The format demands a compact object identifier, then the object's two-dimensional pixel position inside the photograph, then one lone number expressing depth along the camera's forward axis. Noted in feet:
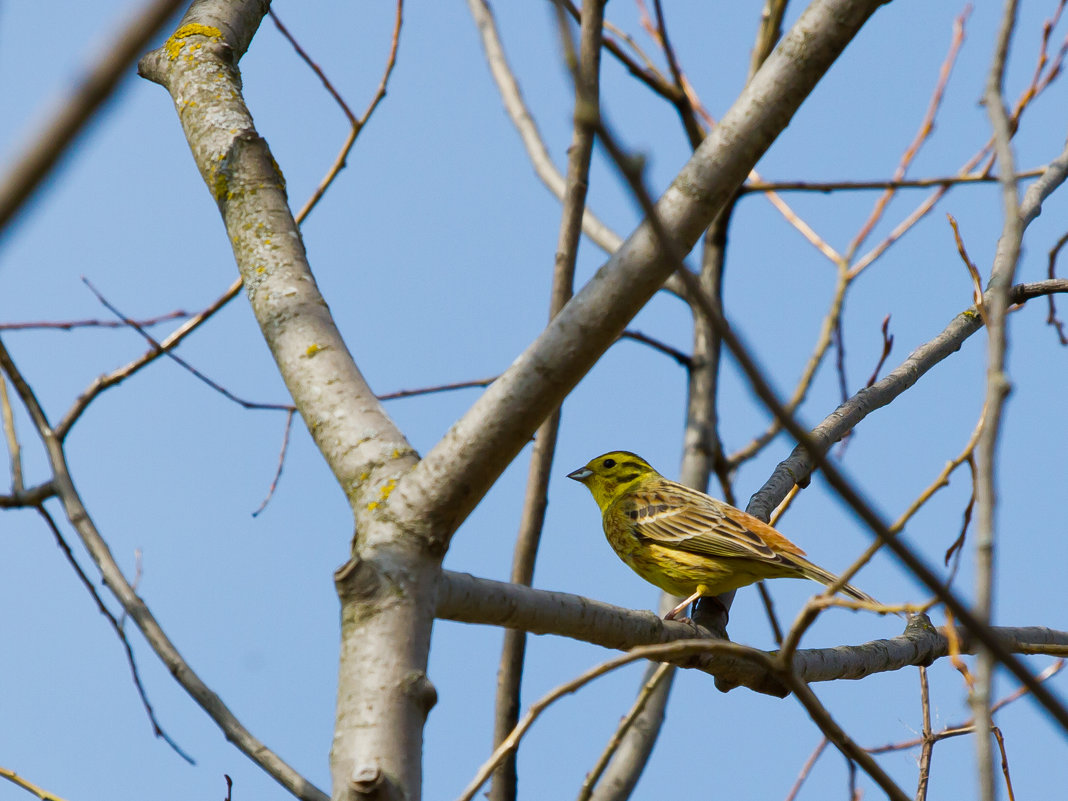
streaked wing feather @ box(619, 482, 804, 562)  35.29
